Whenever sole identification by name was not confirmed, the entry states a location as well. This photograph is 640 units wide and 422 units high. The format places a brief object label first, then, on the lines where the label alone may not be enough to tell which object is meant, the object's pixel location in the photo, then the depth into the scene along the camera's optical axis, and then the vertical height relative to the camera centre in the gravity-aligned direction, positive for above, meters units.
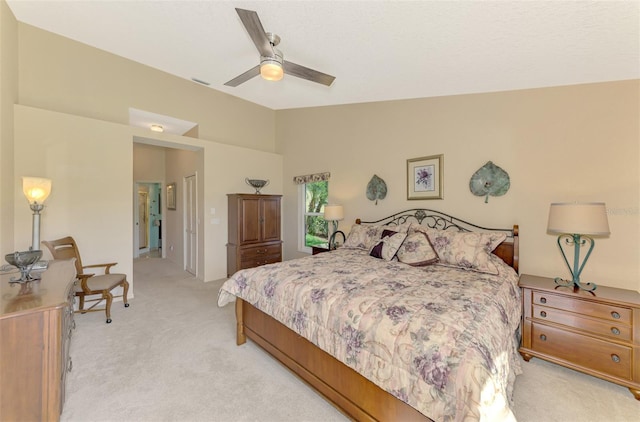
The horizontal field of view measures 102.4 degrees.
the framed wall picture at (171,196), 6.46 +0.35
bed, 1.20 -0.70
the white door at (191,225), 5.18 -0.32
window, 5.11 -0.12
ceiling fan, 1.84 +1.31
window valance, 4.89 +0.62
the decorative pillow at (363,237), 3.60 -0.41
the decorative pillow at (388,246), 3.06 -0.45
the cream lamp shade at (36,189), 2.56 +0.22
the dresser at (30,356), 1.33 -0.79
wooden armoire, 4.79 -0.42
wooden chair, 3.12 -0.90
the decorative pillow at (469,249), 2.60 -0.44
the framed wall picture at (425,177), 3.51 +0.44
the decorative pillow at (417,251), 2.84 -0.48
